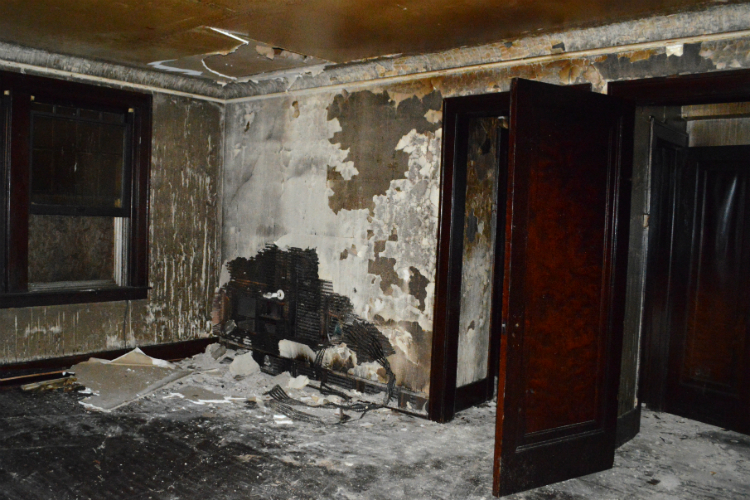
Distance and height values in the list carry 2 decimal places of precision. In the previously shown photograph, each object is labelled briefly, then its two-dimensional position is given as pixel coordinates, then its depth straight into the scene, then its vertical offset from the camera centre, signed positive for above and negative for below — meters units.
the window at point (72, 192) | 4.32 +0.22
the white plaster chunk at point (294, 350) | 4.78 -1.03
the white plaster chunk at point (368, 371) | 4.32 -1.06
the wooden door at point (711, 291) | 4.06 -0.33
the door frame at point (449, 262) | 3.88 -0.18
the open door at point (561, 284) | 2.88 -0.23
